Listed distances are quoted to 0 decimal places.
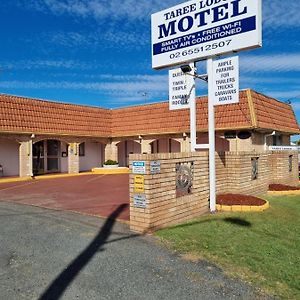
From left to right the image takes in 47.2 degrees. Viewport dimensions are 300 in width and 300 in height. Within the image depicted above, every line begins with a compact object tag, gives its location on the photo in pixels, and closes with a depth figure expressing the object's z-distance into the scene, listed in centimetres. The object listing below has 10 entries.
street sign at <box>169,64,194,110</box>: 1059
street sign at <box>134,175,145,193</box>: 746
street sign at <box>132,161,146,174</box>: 742
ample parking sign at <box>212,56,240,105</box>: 992
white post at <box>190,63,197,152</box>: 1041
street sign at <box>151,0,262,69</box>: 903
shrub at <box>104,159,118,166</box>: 2549
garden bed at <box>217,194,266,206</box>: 1016
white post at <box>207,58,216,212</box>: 970
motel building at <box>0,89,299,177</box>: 2047
